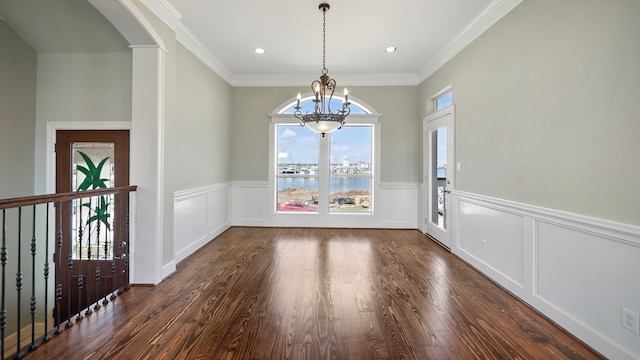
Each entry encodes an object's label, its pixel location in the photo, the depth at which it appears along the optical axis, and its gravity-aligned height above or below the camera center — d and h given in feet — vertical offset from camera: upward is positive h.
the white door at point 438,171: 13.14 +0.56
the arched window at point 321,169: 17.72 +0.81
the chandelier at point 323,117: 9.61 +2.30
